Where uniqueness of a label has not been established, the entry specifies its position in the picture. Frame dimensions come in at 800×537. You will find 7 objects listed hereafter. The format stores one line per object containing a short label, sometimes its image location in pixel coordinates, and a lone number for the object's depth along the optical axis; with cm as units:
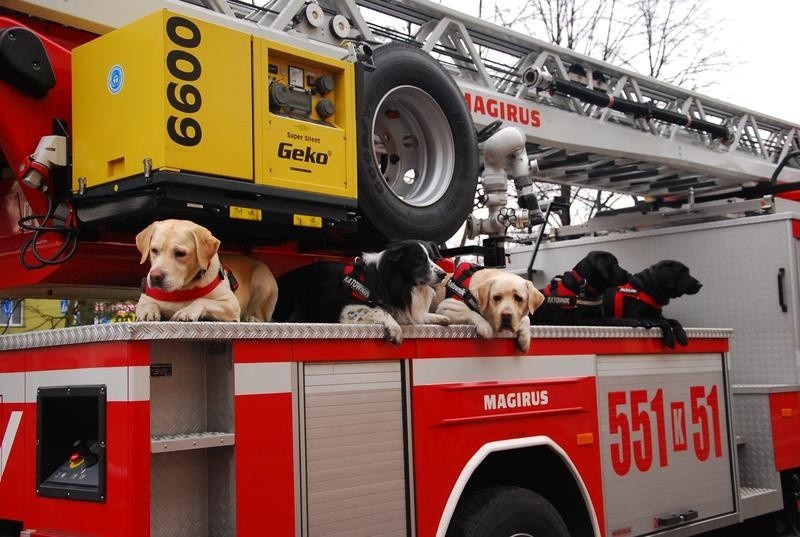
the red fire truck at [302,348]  310
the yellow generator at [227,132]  356
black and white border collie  418
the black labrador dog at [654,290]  593
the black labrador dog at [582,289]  598
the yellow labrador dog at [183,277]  345
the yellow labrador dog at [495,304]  432
